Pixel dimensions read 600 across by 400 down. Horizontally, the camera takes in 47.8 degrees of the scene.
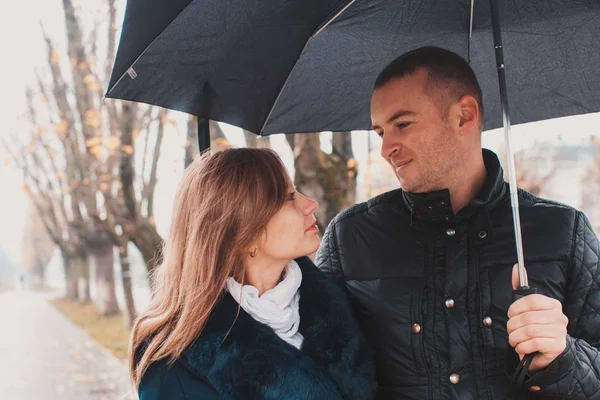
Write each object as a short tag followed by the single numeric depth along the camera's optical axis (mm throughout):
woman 2520
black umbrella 2693
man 2545
